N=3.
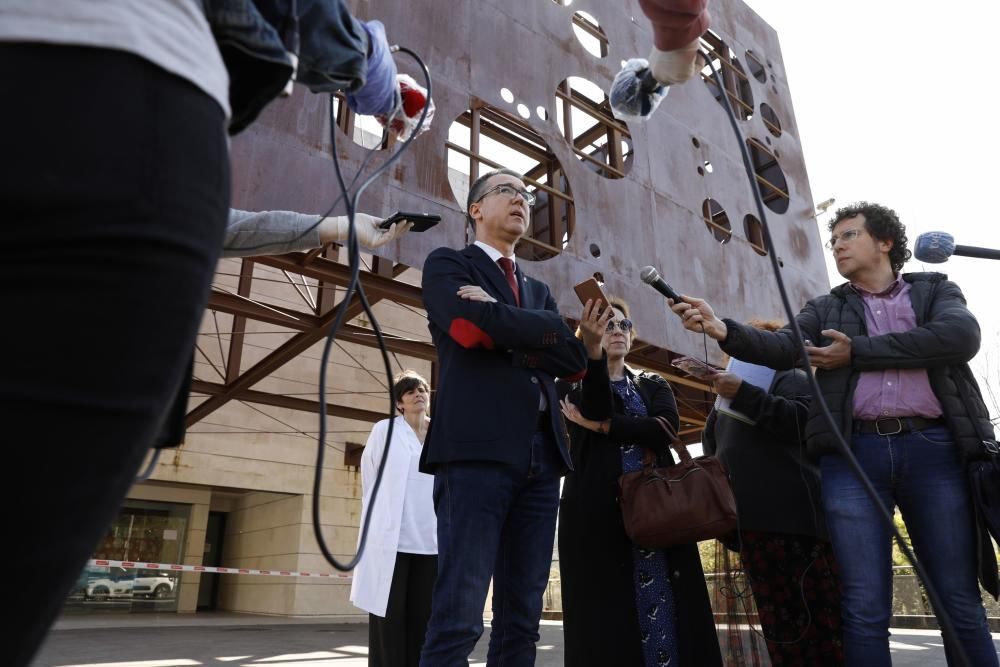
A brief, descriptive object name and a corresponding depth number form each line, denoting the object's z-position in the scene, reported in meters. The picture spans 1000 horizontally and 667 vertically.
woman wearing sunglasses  3.16
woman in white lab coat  3.83
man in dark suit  2.32
